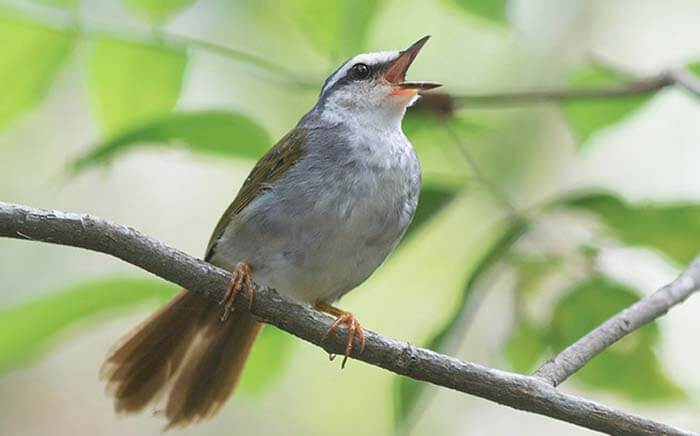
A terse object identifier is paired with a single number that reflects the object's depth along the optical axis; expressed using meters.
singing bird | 6.37
